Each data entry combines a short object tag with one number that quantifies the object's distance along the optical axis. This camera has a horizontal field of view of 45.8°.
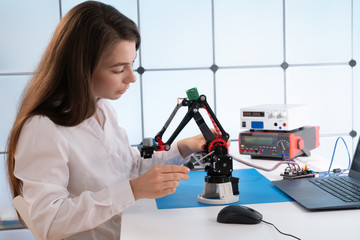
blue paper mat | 1.53
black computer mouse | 1.27
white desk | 1.19
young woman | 1.30
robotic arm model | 1.53
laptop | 1.39
